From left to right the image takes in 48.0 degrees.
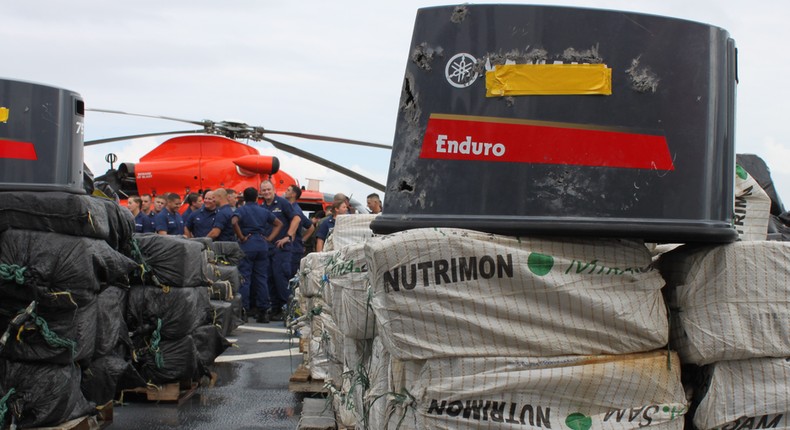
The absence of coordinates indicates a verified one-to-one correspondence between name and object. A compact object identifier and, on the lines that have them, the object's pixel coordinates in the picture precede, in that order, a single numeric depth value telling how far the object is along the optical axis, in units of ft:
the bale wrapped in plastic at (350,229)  19.85
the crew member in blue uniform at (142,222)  46.60
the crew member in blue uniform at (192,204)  51.70
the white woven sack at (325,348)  16.24
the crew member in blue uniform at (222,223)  46.65
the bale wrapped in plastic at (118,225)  20.43
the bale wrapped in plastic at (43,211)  17.92
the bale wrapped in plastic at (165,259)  23.85
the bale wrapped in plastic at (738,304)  8.98
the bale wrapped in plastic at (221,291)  33.40
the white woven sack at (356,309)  11.55
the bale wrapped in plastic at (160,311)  23.95
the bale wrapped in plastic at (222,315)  28.98
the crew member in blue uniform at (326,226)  41.78
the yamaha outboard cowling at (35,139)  18.43
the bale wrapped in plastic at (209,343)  26.09
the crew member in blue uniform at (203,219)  48.34
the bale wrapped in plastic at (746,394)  9.11
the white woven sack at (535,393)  8.59
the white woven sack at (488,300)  8.60
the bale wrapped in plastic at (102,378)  20.21
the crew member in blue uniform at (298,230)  50.24
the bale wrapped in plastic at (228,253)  41.42
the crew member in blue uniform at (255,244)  46.98
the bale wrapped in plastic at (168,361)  24.11
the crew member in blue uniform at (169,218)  45.91
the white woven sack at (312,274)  22.57
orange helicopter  60.08
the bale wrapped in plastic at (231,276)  38.55
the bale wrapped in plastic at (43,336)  17.67
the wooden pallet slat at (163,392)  24.63
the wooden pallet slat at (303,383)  24.53
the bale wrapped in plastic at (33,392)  17.94
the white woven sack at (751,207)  12.33
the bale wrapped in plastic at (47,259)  17.69
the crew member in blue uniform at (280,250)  48.44
